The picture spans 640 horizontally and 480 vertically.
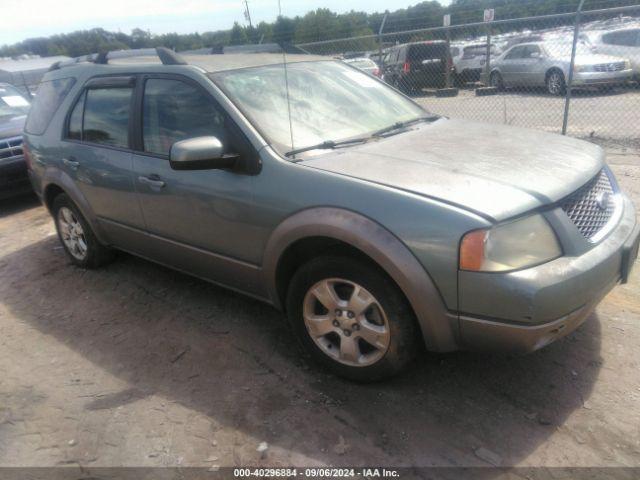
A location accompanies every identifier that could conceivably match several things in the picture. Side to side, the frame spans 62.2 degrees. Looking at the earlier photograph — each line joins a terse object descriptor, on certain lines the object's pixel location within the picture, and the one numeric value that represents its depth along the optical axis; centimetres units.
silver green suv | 235
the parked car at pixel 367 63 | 1480
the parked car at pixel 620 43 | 1248
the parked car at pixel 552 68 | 1229
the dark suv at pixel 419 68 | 1505
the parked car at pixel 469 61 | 1806
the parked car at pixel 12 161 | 703
